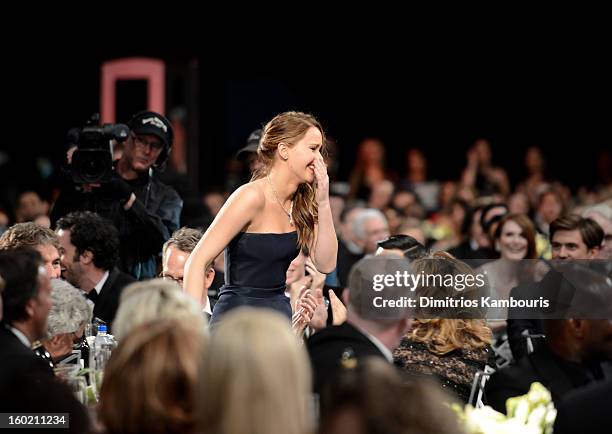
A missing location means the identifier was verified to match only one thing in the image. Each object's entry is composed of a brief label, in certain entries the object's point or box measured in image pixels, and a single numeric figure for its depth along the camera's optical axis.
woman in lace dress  8.72
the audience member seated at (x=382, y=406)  5.05
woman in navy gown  9.00
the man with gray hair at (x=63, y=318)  8.57
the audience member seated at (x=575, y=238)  12.73
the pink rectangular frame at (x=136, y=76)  23.66
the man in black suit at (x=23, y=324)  6.62
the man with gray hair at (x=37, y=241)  9.98
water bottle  7.68
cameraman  12.23
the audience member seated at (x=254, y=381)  5.05
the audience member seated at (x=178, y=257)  10.43
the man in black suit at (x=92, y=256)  11.55
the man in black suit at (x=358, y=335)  6.88
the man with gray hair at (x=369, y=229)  16.44
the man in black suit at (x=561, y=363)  7.60
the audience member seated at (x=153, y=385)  5.64
